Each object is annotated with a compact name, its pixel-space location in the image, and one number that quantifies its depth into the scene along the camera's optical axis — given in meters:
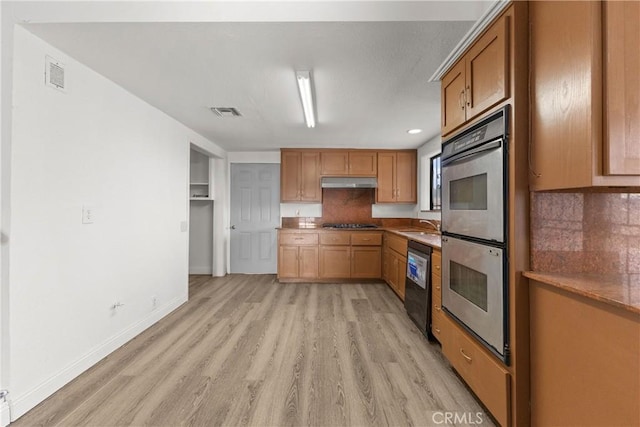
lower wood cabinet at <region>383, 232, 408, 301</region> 3.47
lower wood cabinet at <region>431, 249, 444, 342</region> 2.31
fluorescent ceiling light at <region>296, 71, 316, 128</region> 2.15
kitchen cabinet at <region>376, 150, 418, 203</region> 4.84
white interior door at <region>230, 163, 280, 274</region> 5.13
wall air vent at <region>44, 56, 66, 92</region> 1.80
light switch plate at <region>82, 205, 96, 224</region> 2.07
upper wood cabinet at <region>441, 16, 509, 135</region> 1.37
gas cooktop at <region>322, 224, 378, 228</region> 4.93
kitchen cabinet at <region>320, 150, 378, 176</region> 4.84
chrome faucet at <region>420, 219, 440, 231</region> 3.96
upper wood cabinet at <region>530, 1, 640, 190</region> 1.01
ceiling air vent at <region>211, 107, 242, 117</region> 2.99
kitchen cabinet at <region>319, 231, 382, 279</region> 4.50
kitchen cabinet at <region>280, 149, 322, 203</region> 4.83
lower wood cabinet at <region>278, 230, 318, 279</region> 4.55
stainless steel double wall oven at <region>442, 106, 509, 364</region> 1.37
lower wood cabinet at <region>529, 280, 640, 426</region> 0.91
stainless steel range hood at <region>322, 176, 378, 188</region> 4.70
